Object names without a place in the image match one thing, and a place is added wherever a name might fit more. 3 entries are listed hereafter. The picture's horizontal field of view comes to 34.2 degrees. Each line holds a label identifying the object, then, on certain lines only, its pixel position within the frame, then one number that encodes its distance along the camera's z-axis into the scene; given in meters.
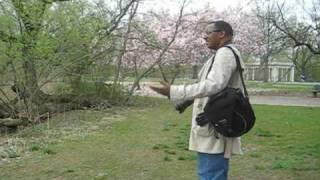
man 3.38
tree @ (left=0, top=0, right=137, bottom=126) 11.18
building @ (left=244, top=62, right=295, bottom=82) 50.47
